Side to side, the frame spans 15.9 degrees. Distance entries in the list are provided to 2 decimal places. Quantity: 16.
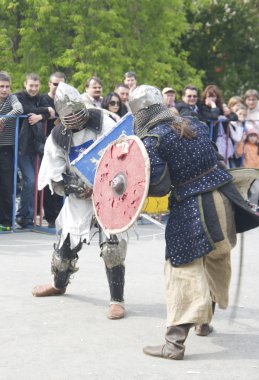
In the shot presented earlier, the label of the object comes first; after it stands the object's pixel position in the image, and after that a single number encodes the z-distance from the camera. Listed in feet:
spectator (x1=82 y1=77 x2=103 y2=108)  35.65
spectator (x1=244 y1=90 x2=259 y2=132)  42.98
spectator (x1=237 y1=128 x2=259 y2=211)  42.19
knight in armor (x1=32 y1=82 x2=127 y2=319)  22.29
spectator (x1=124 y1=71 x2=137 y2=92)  40.09
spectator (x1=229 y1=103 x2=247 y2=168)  41.65
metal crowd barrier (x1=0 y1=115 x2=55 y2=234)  33.96
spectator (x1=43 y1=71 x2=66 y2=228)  35.29
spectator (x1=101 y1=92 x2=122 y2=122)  35.55
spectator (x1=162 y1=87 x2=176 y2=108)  38.91
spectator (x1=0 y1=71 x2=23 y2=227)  33.45
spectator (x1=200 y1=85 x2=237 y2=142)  39.86
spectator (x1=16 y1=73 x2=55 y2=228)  34.14
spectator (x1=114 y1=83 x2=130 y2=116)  37.27
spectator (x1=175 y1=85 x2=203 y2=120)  38.50
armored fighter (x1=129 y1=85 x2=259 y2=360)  18.49
